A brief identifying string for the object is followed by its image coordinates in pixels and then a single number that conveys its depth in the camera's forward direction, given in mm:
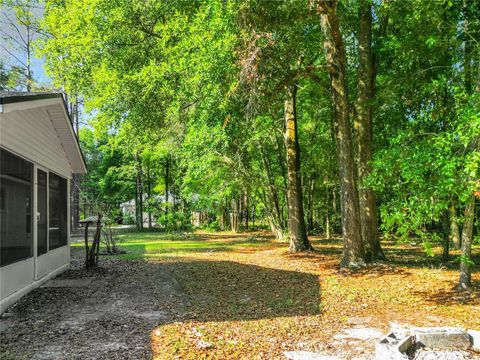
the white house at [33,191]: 6766
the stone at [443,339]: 4945
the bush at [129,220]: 41438
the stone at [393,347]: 4355
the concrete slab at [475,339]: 4944
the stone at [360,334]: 5488
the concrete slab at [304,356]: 4695
